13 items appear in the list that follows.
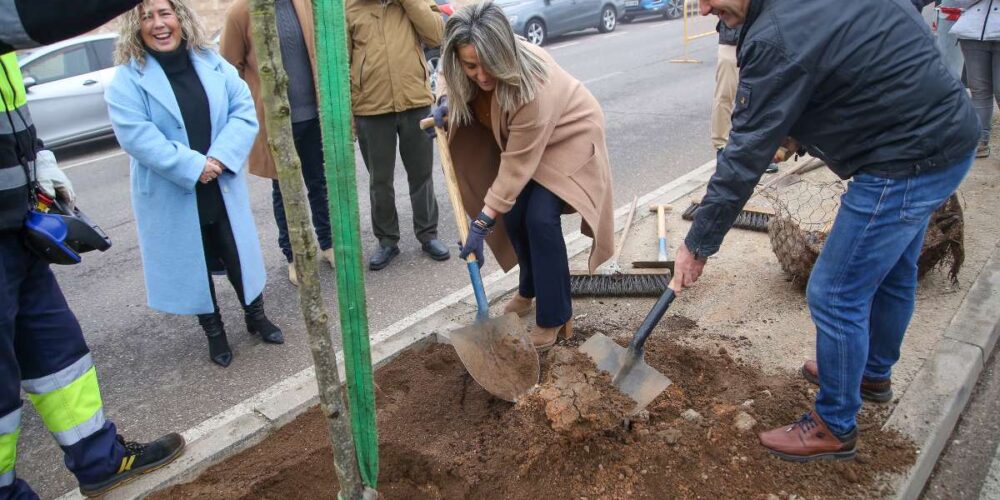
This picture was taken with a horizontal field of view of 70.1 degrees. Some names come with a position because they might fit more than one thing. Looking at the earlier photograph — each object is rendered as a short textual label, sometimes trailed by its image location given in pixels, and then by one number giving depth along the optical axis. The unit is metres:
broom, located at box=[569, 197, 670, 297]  3.94
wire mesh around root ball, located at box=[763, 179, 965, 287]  3.61
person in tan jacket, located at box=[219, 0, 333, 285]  4.12
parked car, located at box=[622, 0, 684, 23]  18.86
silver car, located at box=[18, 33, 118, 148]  8.85
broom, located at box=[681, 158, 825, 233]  4.78
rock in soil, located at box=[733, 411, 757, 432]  2.69
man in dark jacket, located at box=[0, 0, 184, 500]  2.25
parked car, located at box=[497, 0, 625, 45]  15.16
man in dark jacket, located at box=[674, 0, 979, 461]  2.04
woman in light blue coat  3.19
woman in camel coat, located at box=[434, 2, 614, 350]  2.80
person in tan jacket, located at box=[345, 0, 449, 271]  4.23
